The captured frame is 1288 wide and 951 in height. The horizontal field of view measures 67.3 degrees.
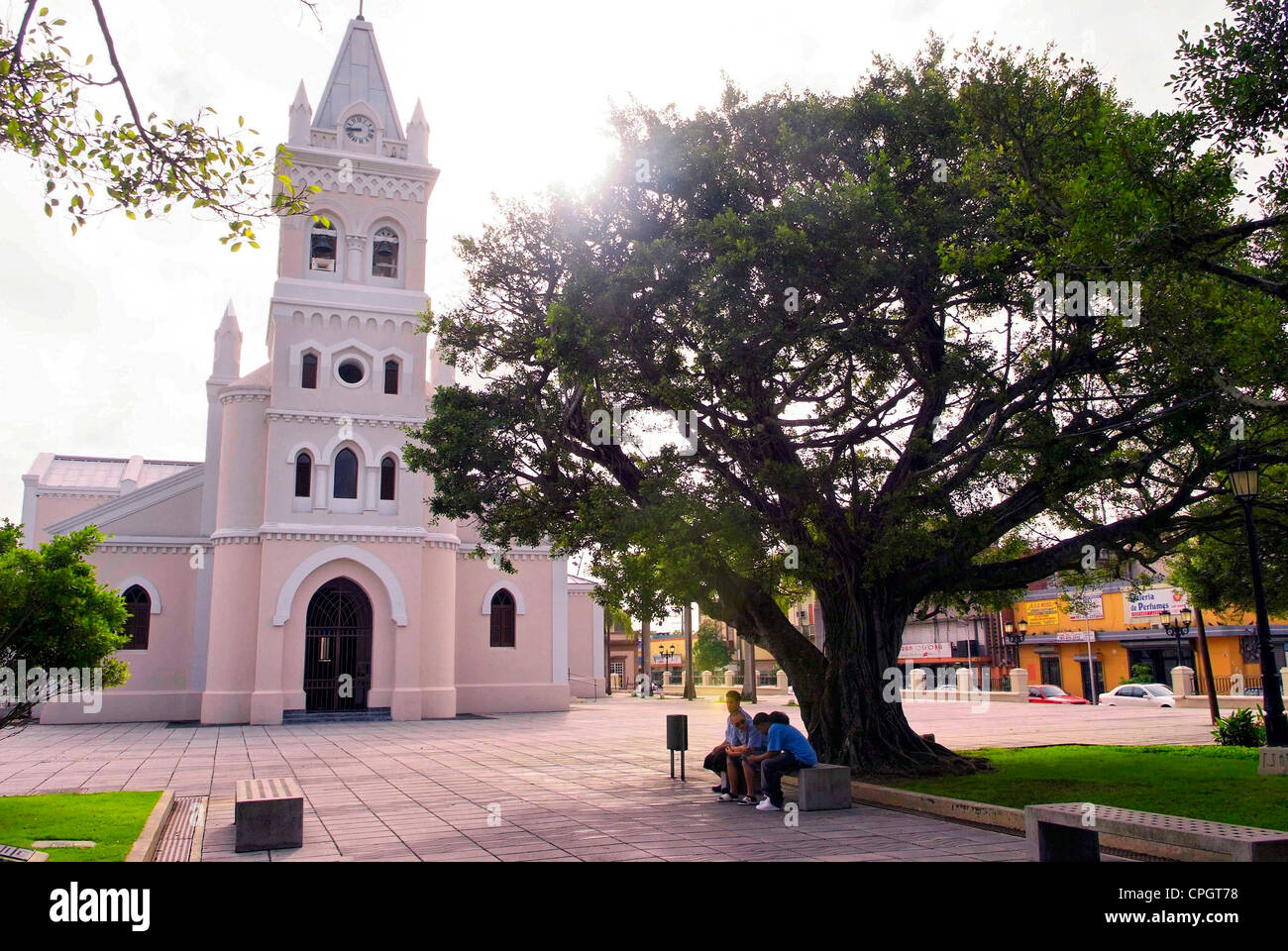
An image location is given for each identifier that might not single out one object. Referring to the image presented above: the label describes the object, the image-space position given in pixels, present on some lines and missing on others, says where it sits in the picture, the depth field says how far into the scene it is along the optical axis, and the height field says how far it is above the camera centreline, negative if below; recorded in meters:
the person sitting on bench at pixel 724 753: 12.61 -1.79
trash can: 14.54 -1.76
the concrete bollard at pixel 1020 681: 41.00 -2.75
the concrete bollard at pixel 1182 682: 34.34 -2.37
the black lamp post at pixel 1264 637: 12.56 -0.31
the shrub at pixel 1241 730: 17.31 -2.08
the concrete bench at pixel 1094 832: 6.91 -1.64
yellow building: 41.19 -1.36
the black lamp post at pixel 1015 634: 51.75 -0.99
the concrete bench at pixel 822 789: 11.44 -2.03
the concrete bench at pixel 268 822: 9.23 -1.92
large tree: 12.07 +3.44
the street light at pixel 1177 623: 28.13 -0.25
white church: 28.77 +3.20
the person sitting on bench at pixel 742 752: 12.02 -1.69
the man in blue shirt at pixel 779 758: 11.48 -1.68
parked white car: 35.44 -3.06
